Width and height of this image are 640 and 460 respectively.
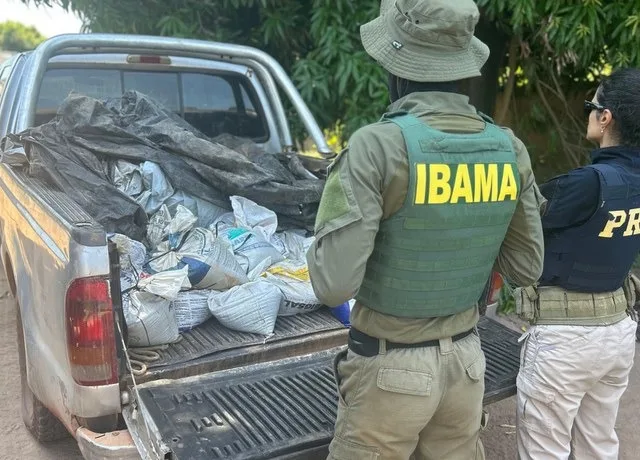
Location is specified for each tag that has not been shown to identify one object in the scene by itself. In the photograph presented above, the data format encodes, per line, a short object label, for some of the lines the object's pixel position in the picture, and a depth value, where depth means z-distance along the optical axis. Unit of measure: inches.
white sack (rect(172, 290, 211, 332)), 107.1
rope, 92.7
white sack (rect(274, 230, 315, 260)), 138.6
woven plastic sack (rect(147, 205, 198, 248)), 129.6
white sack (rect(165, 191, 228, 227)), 141.4
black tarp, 134.9
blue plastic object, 114.4
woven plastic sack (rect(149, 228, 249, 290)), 113.8
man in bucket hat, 66.5
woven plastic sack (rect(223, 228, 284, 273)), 127.0
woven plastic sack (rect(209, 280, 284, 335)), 107.1
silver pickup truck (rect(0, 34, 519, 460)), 83.4
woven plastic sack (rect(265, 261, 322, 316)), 115.3
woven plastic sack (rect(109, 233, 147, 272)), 95.3
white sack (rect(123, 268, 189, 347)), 95.7
